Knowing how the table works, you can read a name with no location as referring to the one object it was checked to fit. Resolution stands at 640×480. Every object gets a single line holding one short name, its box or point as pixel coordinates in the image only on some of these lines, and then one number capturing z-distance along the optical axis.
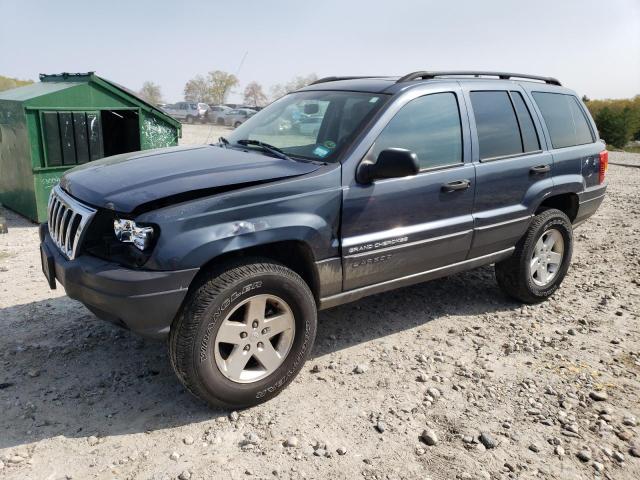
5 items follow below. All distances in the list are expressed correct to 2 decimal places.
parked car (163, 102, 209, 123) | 34.19
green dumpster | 6.93
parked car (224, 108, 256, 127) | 31.44
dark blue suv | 2.83
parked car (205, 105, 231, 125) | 32.44
